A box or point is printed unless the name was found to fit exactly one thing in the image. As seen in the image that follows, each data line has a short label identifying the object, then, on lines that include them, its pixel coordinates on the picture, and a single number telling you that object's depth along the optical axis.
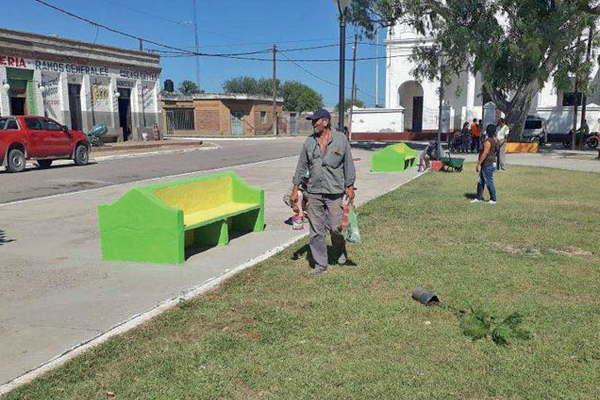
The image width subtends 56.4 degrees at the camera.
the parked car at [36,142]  17.77
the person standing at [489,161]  10.19
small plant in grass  4.09
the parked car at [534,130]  32.94
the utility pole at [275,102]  56.59
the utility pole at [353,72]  50.66
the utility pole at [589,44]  24.37
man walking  5.64
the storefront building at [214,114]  53.38
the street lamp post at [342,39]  9.48
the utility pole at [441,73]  25.16
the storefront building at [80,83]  26.14
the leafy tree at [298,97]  105.25
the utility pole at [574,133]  29.35
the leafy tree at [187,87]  99.62
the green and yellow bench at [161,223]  6.18
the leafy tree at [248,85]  100.88
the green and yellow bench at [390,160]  17.33
